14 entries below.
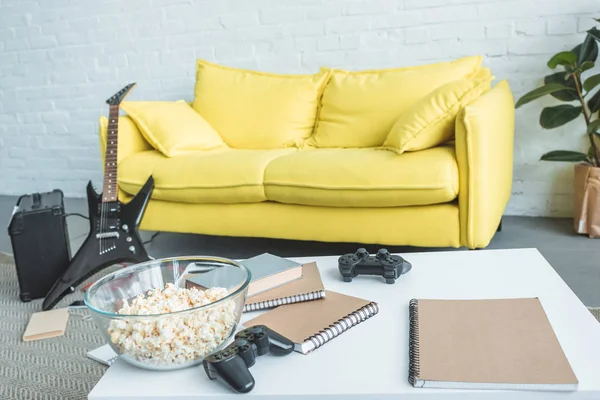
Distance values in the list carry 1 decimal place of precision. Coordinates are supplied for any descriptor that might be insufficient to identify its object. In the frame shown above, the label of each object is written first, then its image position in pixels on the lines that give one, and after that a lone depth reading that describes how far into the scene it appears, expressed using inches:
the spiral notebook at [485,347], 29.0
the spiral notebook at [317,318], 35.1
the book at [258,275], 39.8
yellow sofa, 77.6
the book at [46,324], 68.3
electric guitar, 78.2
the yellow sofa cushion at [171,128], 99.0
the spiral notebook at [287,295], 41.4
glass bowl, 32.4
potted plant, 90.5
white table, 29.3
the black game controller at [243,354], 30.1
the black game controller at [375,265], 44.4
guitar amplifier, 78.6
